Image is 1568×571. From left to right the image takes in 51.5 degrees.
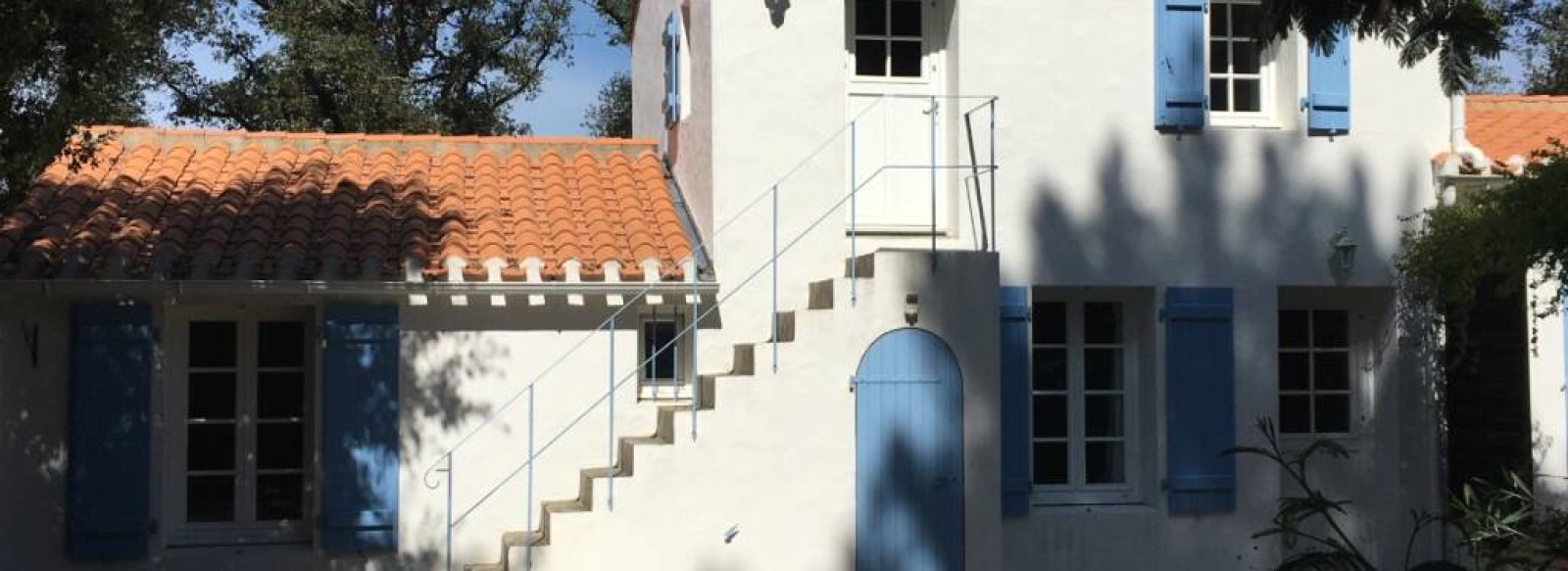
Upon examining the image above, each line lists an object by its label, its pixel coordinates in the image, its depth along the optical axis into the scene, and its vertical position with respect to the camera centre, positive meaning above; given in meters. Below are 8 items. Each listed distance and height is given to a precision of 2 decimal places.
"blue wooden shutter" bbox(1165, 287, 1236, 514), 11.79 -0.36
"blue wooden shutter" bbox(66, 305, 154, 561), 10.47 -0.53
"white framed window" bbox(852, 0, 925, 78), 12.18 +2.36
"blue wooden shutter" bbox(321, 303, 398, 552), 10.78 -0.51
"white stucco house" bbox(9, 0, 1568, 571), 10.53 +0.22
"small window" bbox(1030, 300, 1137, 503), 12.08 -0.38
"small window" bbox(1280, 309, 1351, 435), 12.62 -0.18
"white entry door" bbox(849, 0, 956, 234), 12.04 +1.75
